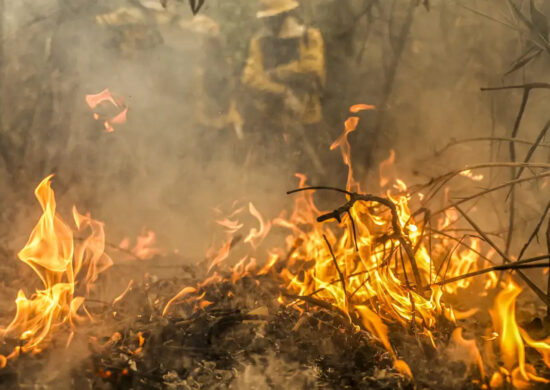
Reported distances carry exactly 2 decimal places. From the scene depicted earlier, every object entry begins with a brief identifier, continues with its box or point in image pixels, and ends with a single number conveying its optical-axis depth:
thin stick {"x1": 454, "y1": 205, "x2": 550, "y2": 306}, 2.34
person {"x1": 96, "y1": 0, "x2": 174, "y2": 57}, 3.92
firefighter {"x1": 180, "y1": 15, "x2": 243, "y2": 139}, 3.99
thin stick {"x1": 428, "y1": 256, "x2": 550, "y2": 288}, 1.92
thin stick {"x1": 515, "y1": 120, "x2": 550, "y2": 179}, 2.54
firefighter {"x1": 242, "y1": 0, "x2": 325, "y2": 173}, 4.10
